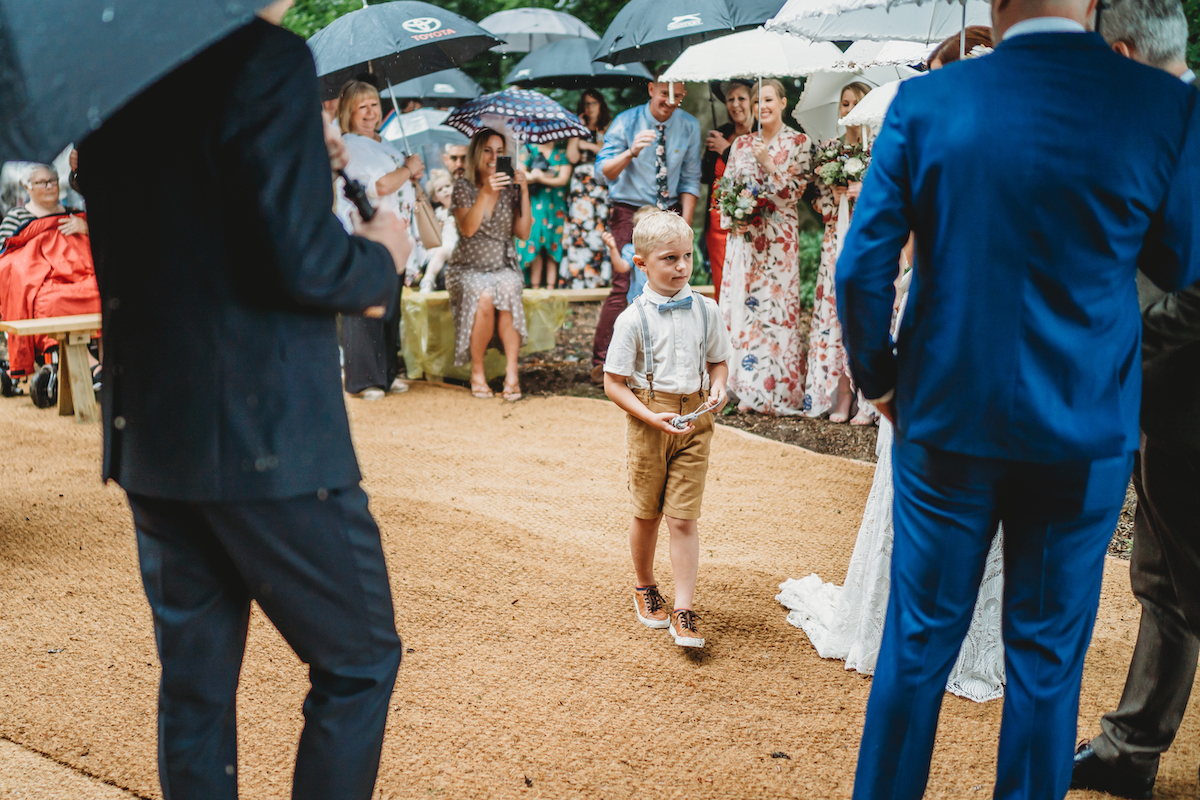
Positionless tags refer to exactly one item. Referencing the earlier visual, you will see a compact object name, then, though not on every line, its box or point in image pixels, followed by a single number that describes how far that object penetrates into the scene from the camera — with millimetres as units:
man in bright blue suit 1801
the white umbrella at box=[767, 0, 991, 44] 4867
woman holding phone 7523
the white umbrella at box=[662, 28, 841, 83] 6617
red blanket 7371
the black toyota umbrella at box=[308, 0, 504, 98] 6023
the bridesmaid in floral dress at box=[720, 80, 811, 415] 6789
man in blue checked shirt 7434
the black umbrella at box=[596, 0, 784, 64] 7246
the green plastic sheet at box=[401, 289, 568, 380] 8227
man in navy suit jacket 1582
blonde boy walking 3371
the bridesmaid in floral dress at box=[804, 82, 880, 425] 6672
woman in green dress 10680
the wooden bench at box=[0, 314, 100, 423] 6922
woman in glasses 7484
